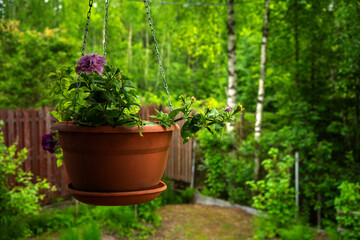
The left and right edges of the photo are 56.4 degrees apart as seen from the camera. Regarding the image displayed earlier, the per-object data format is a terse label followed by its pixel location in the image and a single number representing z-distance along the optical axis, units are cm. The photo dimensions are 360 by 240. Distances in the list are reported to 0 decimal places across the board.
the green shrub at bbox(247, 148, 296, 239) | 438
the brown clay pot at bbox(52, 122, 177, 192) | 104
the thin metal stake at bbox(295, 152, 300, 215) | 471
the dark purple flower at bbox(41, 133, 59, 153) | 137
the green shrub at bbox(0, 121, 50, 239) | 362
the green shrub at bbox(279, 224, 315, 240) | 389
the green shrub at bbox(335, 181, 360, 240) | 368
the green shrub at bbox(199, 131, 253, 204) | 558
